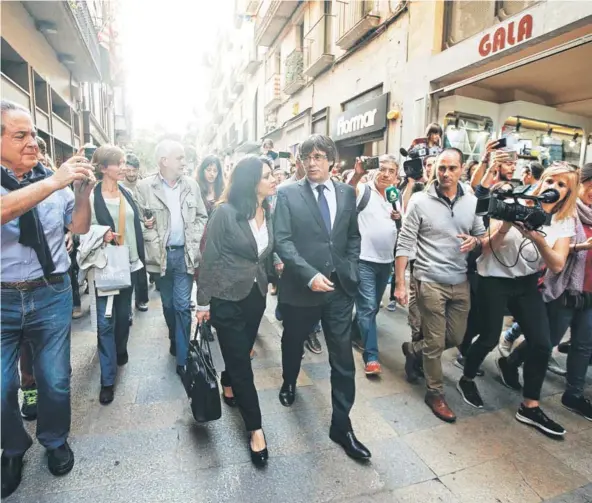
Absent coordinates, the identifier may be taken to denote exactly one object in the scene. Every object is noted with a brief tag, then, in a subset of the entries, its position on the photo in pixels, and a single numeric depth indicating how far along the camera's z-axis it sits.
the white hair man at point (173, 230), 3.52
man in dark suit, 2.65
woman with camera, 2.98
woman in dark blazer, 2.56
